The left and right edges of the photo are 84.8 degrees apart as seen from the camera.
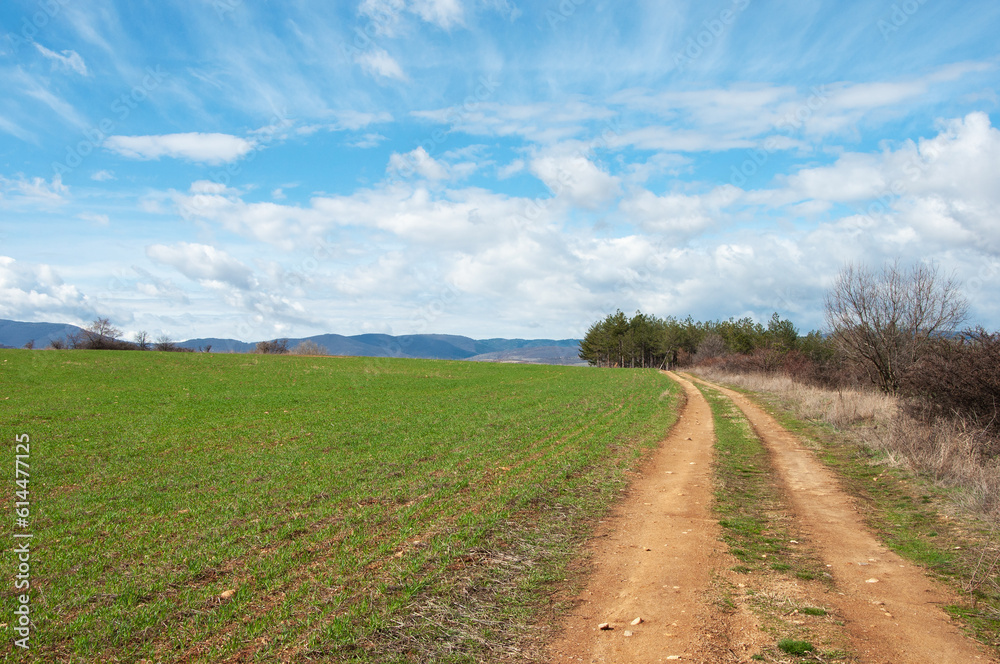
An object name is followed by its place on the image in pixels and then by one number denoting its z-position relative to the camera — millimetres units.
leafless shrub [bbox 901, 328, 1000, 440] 12969
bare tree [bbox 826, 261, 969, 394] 25641
